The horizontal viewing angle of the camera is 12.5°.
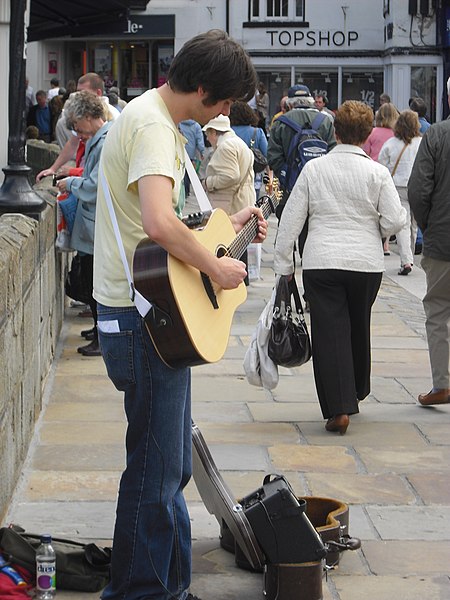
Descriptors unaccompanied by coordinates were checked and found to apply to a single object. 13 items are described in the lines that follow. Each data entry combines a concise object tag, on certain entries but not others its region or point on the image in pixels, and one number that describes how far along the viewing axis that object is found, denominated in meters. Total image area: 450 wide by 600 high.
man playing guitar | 6.02
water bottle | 7.05
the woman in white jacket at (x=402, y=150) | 22.43
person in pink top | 24.44
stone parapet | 8.34
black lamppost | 12.20
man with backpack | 17.59
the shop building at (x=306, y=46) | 52.37
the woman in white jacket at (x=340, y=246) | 10.77
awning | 27.03
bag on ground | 7.16
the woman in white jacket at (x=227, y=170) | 17.08
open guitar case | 6.96
